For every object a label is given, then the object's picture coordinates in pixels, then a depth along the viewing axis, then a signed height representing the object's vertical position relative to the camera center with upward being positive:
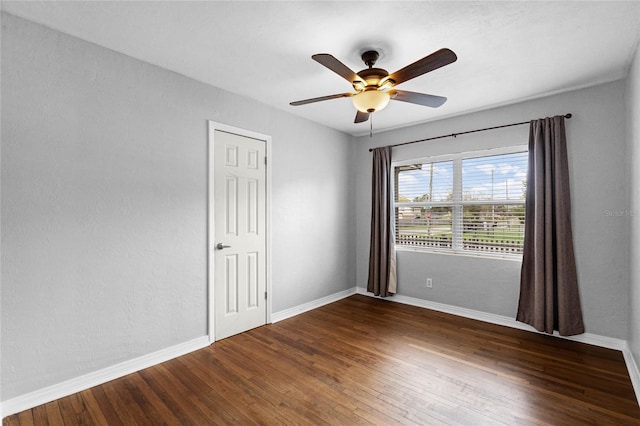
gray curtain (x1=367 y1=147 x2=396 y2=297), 4.33 -0.28
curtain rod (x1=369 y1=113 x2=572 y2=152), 3.30 +0.99
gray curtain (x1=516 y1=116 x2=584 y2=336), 2.98 -0.24
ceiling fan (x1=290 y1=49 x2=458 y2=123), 1.94 +0.95
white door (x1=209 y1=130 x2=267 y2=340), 3.08 -0.23
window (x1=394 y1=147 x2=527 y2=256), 3.49 +0.13
